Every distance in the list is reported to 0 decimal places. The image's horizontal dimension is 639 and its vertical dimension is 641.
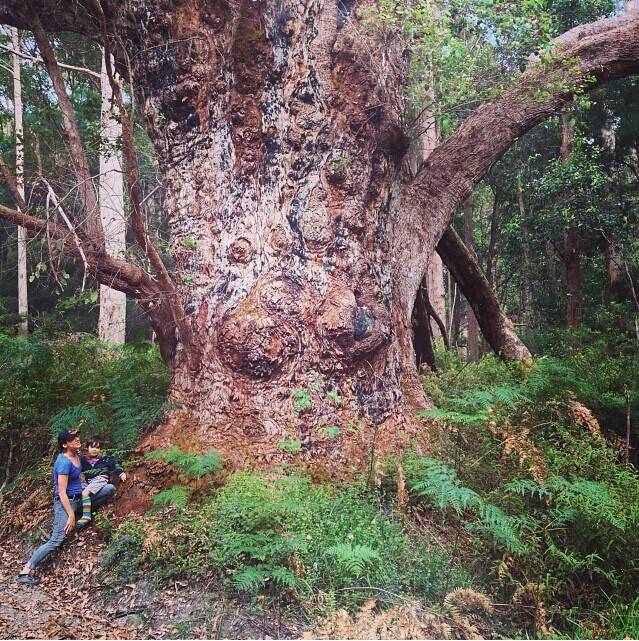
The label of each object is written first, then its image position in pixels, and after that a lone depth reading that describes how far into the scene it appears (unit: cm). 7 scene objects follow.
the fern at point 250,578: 326
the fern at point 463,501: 353
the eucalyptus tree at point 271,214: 466
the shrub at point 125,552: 374
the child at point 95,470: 434
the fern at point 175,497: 388
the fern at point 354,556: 325
